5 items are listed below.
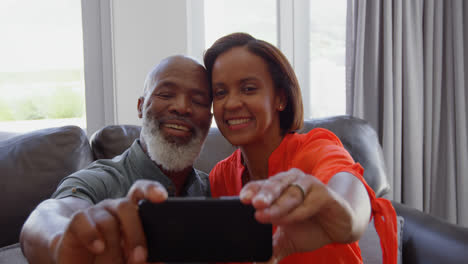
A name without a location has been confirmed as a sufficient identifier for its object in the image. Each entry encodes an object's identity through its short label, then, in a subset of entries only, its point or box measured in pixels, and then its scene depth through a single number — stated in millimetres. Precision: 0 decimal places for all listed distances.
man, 696
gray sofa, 1255
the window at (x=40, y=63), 2180
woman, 535
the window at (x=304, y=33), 2453
